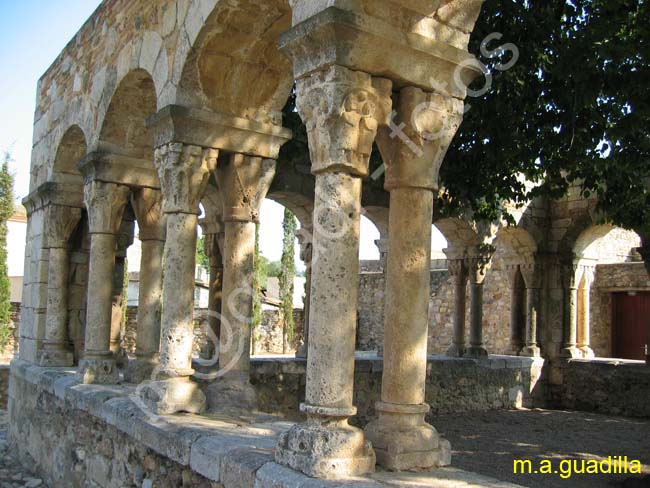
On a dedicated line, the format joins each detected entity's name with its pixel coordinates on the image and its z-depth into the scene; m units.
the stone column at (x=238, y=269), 4.98
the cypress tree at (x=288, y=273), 18.44
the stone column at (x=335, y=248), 3.14
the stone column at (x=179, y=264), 4.75
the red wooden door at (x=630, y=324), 14.99
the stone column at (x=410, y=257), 3.44
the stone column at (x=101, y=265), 6.31
